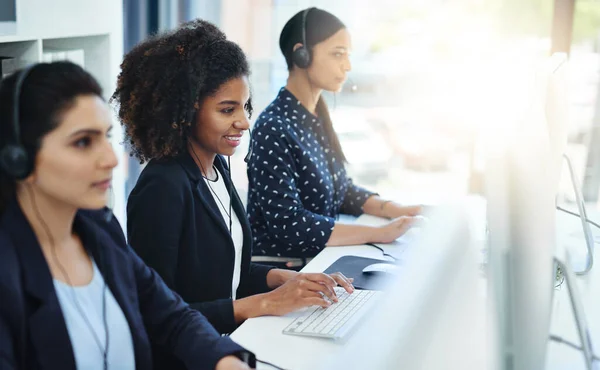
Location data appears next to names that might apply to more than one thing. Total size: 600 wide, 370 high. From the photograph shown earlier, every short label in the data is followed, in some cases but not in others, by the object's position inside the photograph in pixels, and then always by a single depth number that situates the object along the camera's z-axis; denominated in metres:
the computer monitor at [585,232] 1.61
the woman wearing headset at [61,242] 0.96
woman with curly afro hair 1.36
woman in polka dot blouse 1.91
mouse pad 1.54
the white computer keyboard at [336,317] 1.26
